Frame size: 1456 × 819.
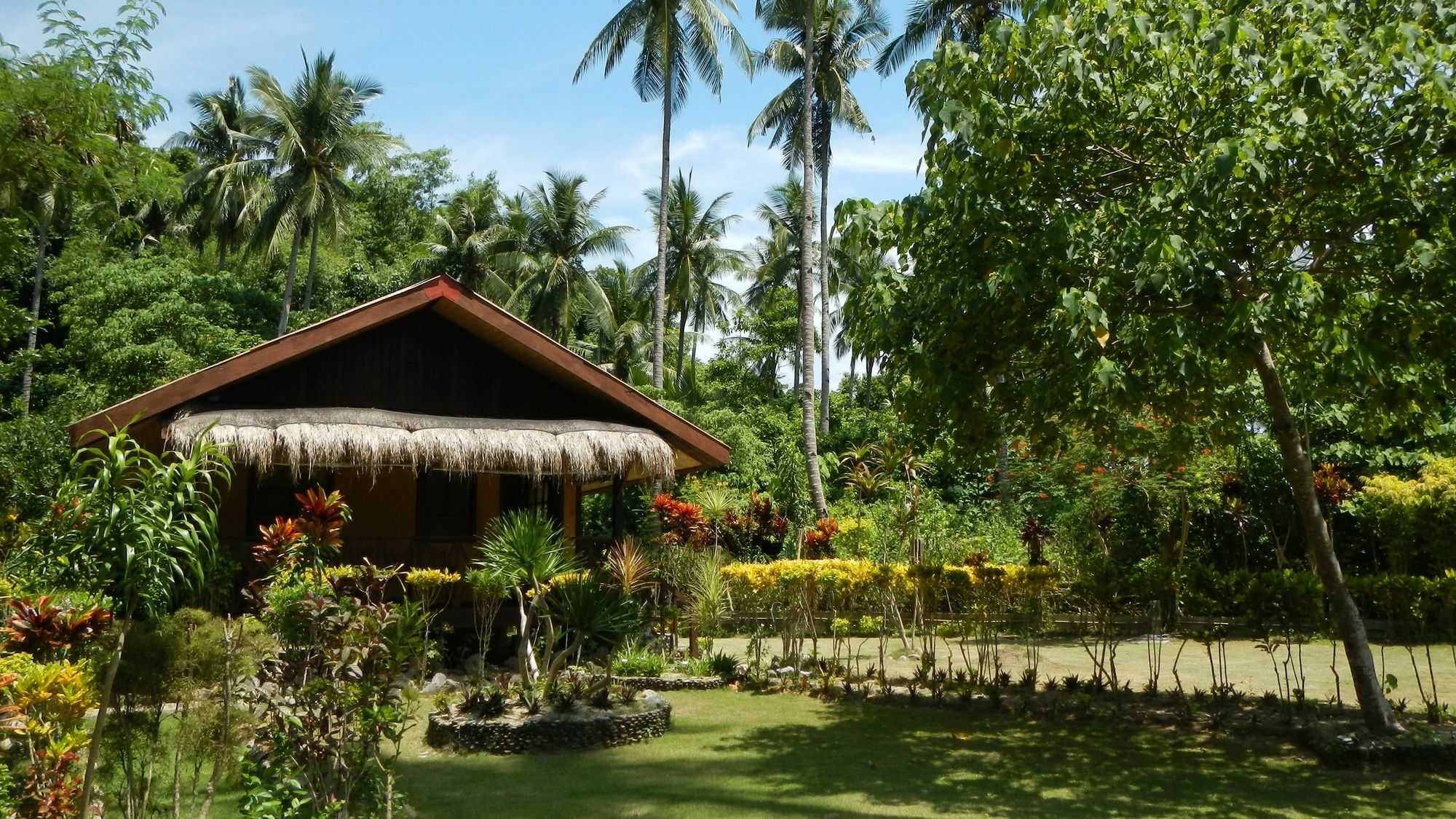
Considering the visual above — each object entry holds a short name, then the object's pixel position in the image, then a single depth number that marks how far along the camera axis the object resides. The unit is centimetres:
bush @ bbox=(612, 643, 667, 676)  1188
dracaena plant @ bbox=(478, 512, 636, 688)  950
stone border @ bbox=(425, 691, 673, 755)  870
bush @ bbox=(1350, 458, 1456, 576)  1511
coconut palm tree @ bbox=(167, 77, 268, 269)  3597
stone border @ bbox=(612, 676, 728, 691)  1169
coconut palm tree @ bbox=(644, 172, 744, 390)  4059
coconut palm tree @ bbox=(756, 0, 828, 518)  2495
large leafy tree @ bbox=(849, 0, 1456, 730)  694
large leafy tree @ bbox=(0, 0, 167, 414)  893
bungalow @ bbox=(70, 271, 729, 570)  1198
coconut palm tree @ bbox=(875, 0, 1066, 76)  2789
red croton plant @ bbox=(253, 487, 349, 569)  546
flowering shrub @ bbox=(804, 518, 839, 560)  1973
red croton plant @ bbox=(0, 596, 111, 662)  473
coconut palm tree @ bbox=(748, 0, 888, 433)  3131
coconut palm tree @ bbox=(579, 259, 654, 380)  4450
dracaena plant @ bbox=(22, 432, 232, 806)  447
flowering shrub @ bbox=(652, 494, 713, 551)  1725
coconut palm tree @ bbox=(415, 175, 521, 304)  4091
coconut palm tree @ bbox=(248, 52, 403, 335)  3269
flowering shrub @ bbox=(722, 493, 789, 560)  2322
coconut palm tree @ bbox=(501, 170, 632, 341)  3962
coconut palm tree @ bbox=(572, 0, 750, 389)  2941
